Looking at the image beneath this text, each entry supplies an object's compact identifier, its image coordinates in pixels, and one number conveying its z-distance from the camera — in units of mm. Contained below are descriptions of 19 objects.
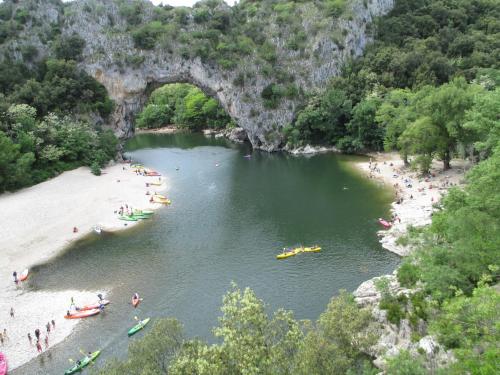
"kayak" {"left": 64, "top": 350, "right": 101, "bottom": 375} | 27534
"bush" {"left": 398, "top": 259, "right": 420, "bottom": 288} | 26067
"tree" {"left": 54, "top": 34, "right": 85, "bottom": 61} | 79000
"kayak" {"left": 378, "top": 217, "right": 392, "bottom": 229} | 44538
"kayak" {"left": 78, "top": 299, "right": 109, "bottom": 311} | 33688
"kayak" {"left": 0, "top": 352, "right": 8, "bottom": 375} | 27553
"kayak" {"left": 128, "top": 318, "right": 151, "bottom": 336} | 31000
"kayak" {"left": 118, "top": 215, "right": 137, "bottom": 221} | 51375
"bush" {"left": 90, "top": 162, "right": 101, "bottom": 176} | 68375
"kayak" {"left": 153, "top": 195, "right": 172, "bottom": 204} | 57012
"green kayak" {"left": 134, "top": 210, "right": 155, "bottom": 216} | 52812
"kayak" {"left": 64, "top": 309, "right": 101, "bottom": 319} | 32906
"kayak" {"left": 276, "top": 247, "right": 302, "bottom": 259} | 40219
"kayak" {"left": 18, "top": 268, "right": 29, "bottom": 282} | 38666
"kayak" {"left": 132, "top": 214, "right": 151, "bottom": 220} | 51875
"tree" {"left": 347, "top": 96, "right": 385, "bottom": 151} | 73938
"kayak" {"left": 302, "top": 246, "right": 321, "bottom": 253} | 40875
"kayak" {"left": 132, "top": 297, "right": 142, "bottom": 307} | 34062
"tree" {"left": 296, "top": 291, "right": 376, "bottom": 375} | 15961
